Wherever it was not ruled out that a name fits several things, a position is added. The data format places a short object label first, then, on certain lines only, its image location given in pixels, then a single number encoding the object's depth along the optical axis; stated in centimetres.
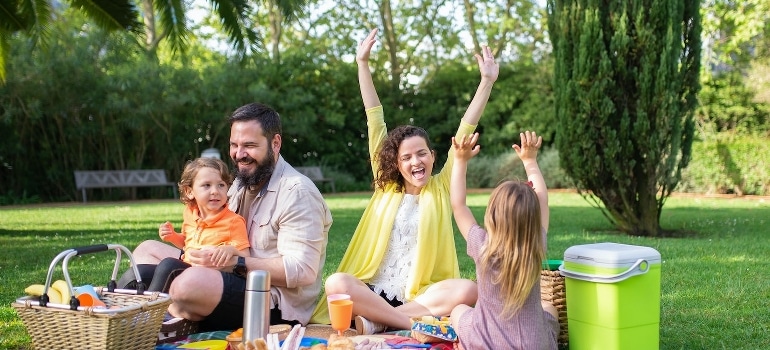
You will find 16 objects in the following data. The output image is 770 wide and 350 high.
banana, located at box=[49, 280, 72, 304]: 330
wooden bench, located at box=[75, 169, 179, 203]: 1700
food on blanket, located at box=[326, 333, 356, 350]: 343
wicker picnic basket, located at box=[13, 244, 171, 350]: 309
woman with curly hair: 408
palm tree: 1010
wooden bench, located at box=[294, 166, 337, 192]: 1986
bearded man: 379
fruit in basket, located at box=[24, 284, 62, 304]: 339
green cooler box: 347
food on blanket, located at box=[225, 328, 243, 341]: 358
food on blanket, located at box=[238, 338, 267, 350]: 328
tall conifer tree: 902
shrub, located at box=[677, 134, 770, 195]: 1758
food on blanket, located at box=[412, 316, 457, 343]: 378
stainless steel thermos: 344
